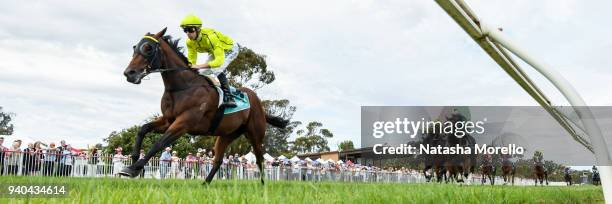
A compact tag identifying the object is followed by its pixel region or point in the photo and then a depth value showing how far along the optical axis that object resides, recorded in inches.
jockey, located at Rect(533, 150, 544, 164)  1176.7
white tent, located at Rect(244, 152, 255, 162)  1127.3
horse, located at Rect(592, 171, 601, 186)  1245.4
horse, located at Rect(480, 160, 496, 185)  860.5
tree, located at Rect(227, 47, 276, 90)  1558.8
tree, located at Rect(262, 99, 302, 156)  1873.5
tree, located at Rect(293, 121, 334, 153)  2797.7
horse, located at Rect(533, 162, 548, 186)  1129.4
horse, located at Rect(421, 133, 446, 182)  671.1
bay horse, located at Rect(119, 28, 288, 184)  255.3
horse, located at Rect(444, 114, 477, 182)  666.2
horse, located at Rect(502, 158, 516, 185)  901.8
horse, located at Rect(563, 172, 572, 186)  1533.6
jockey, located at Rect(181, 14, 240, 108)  276.1
